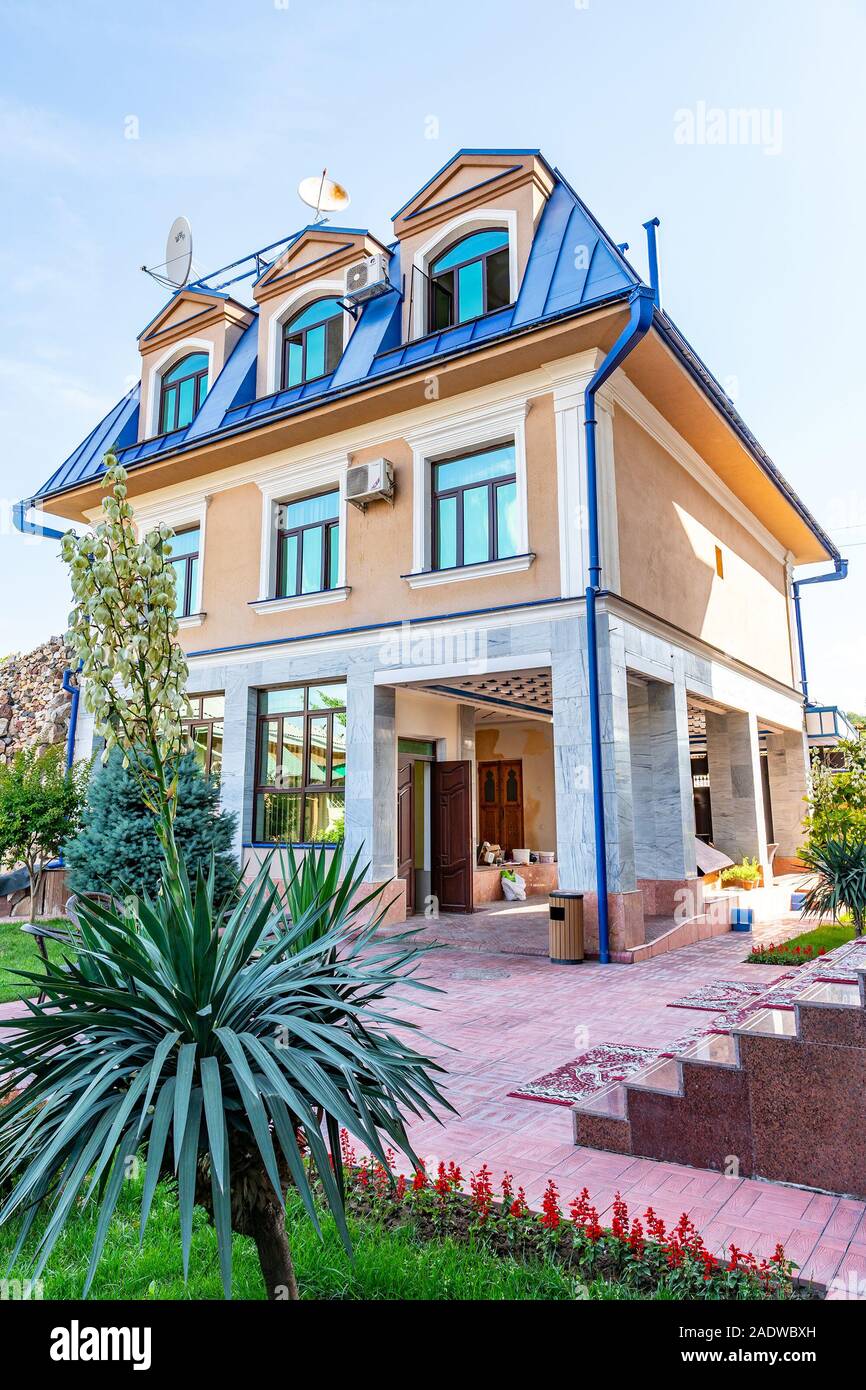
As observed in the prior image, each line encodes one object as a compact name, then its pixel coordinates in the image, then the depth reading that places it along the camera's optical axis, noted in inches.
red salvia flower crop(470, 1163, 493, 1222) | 122.8
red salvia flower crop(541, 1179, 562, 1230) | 117.8
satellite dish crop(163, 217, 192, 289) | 613.6
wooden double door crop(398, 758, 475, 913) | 526.0
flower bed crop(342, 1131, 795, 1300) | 104.2
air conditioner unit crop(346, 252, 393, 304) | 475.5
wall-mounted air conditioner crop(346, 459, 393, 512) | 456.8
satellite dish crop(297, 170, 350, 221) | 565.0
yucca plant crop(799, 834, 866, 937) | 333.1
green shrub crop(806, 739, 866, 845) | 366.6
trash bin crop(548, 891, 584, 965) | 361.1
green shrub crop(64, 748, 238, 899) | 374.3
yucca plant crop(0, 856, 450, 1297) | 69.9
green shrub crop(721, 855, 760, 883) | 523.2
